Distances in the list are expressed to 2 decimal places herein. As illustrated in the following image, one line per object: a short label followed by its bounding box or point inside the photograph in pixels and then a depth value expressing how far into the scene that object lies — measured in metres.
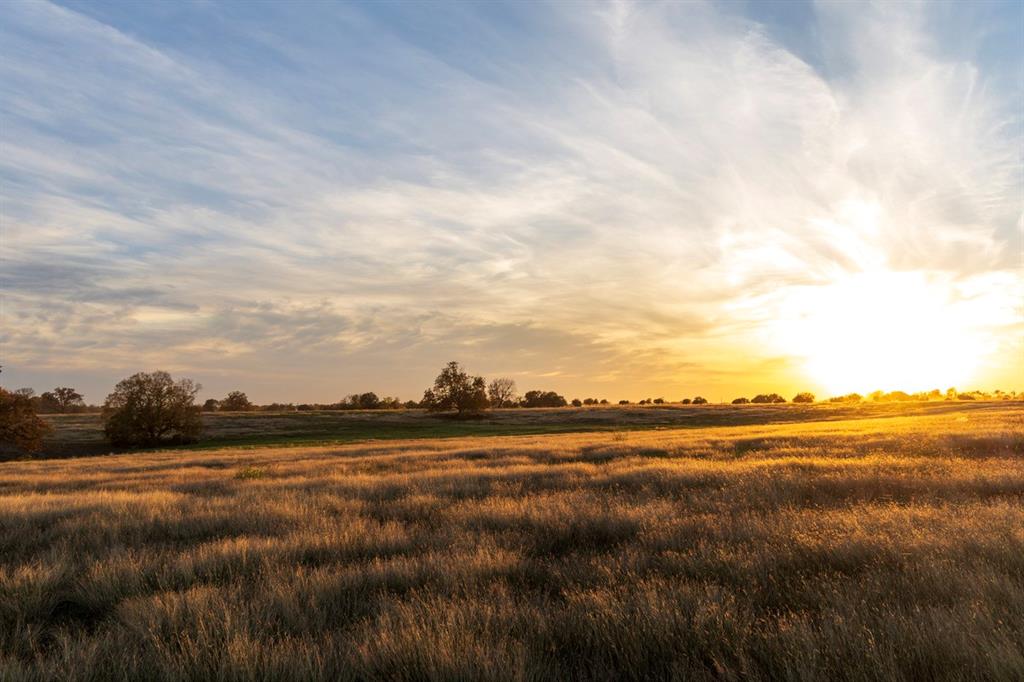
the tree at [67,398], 166.15
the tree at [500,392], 146.25
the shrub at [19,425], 56.50
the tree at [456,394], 101.19
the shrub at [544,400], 164.25
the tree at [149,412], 65.94
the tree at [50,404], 149.68
